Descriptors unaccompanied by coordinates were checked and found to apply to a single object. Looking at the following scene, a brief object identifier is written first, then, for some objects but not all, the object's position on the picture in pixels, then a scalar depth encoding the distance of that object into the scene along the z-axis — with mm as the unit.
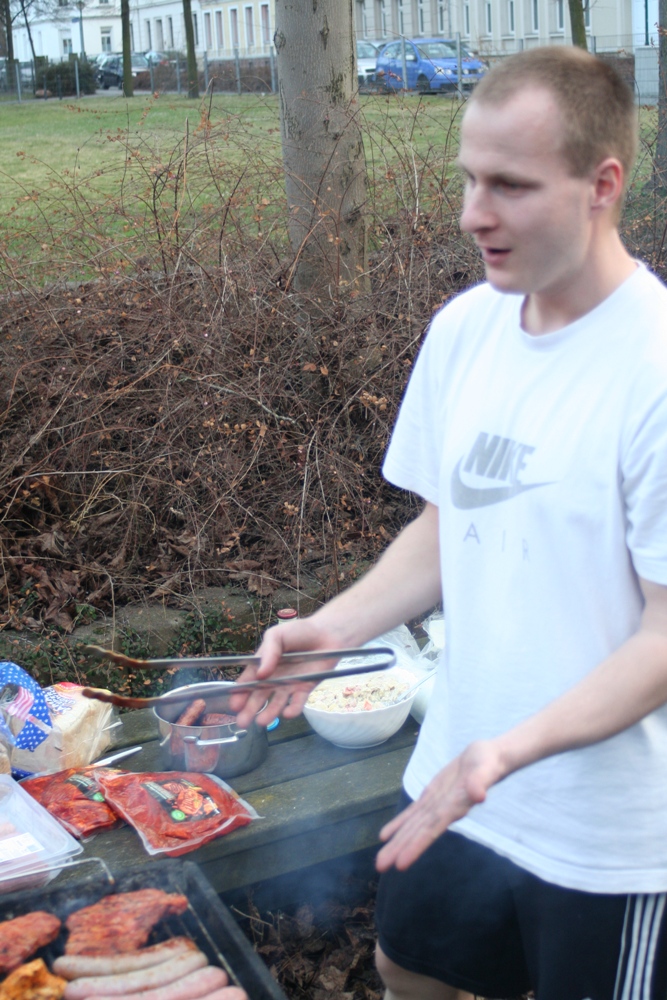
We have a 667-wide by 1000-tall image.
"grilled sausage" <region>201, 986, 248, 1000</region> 1670
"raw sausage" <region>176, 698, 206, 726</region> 2754
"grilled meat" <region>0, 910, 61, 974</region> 1787
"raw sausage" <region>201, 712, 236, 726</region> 2744
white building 37750
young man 1369
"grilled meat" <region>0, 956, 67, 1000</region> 1736
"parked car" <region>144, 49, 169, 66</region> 39516
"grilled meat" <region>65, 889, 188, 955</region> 1845
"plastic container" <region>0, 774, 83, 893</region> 2227
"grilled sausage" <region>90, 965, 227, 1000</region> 1719
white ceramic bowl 2869
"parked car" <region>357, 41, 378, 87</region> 23328
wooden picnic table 2557
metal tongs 1495
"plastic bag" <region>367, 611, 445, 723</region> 3086
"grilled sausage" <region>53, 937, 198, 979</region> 1809
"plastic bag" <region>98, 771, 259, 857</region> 2477
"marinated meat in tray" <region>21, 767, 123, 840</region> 2535
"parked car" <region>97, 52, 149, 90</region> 39375
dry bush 4109
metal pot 2730
